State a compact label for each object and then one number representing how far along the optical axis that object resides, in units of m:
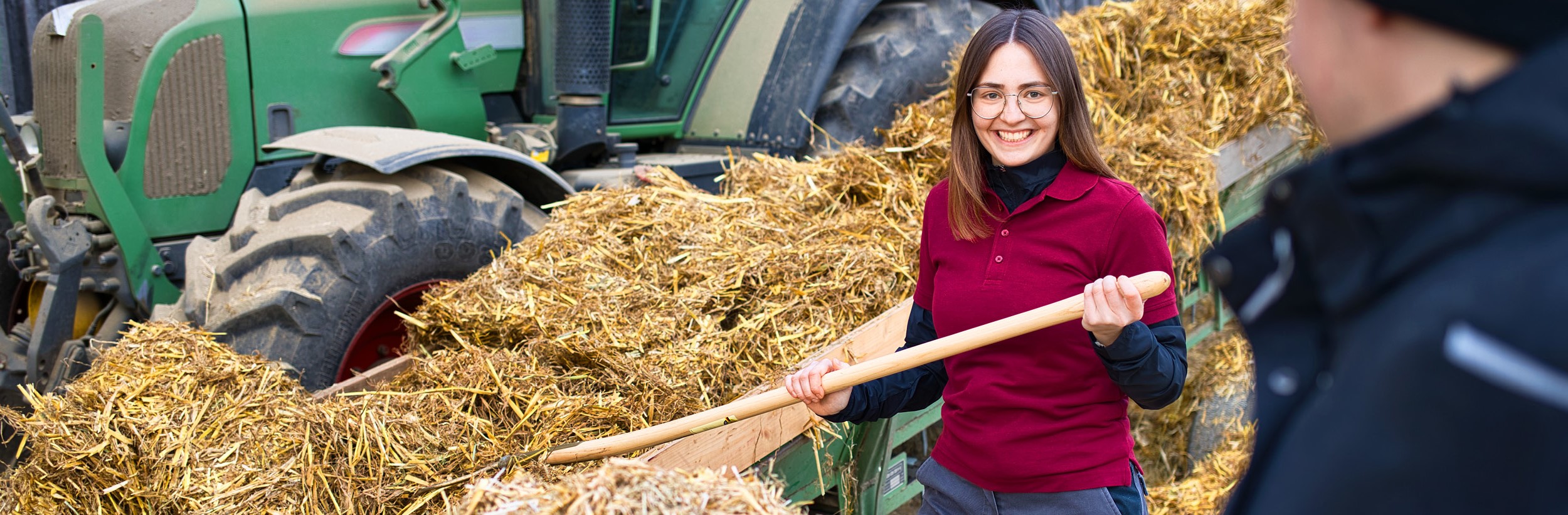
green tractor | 3.82
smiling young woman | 2.07
